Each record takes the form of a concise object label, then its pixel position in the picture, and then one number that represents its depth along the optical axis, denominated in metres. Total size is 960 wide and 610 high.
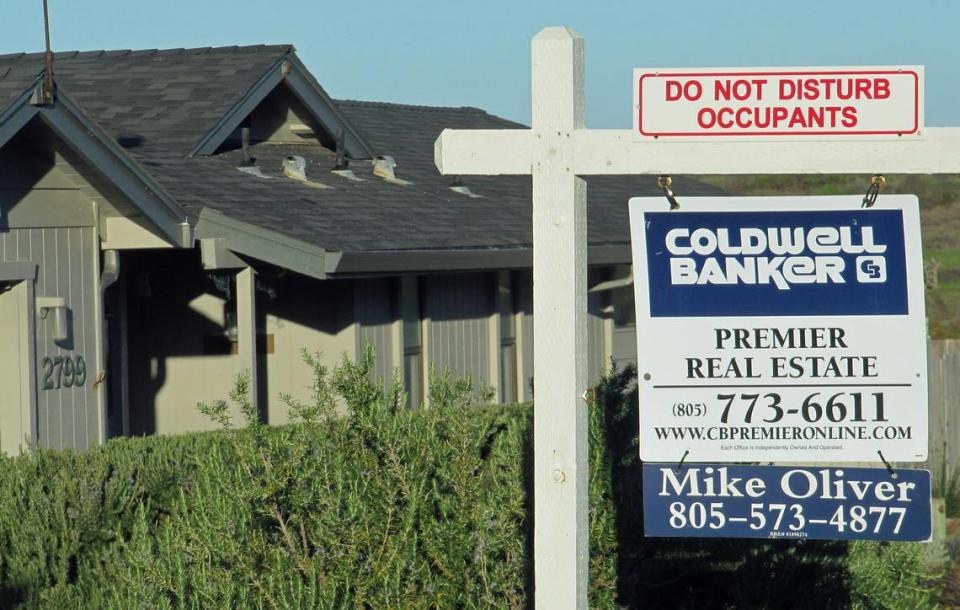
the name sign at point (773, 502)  9.15
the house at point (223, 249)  21.70
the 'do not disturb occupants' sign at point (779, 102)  9.14
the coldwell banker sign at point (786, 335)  9.06
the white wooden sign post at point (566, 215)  9.26
